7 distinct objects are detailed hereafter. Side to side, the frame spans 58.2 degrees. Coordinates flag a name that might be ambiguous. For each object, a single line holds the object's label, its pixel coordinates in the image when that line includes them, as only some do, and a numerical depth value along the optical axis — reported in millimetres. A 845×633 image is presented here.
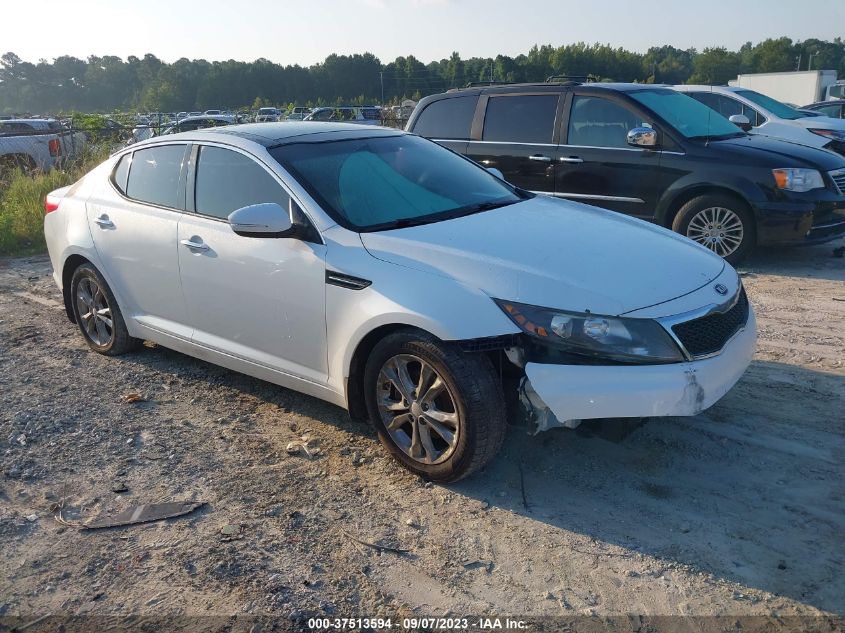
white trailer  30094
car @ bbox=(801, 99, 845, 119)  18041
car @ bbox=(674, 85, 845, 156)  11922
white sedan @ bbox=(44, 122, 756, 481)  3346
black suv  7402
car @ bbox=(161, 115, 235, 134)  22683
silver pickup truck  14906
